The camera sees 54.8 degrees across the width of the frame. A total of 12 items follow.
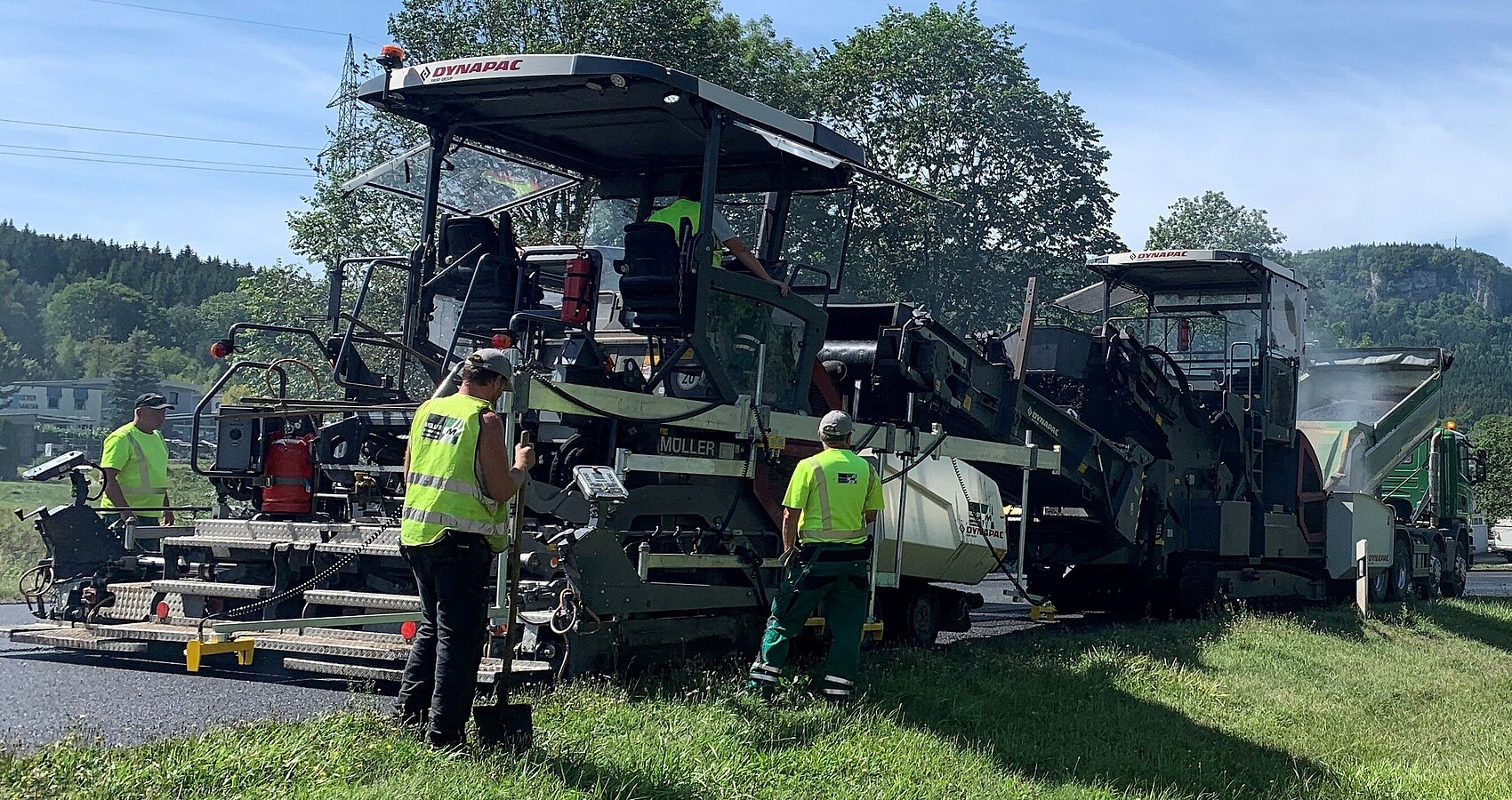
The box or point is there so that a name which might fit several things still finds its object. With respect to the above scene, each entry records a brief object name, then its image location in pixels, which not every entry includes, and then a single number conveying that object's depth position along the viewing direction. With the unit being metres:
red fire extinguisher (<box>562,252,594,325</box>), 7.75
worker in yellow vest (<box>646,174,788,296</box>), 8.12
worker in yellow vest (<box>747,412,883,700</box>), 7.42
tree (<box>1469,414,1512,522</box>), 42.66
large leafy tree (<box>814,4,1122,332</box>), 32.38
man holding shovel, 5.44
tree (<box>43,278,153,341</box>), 117.56
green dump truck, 16.78
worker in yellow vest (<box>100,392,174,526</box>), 10.13
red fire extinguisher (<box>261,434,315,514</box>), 8.51
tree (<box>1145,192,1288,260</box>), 52.50
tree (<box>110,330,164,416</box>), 78.81
